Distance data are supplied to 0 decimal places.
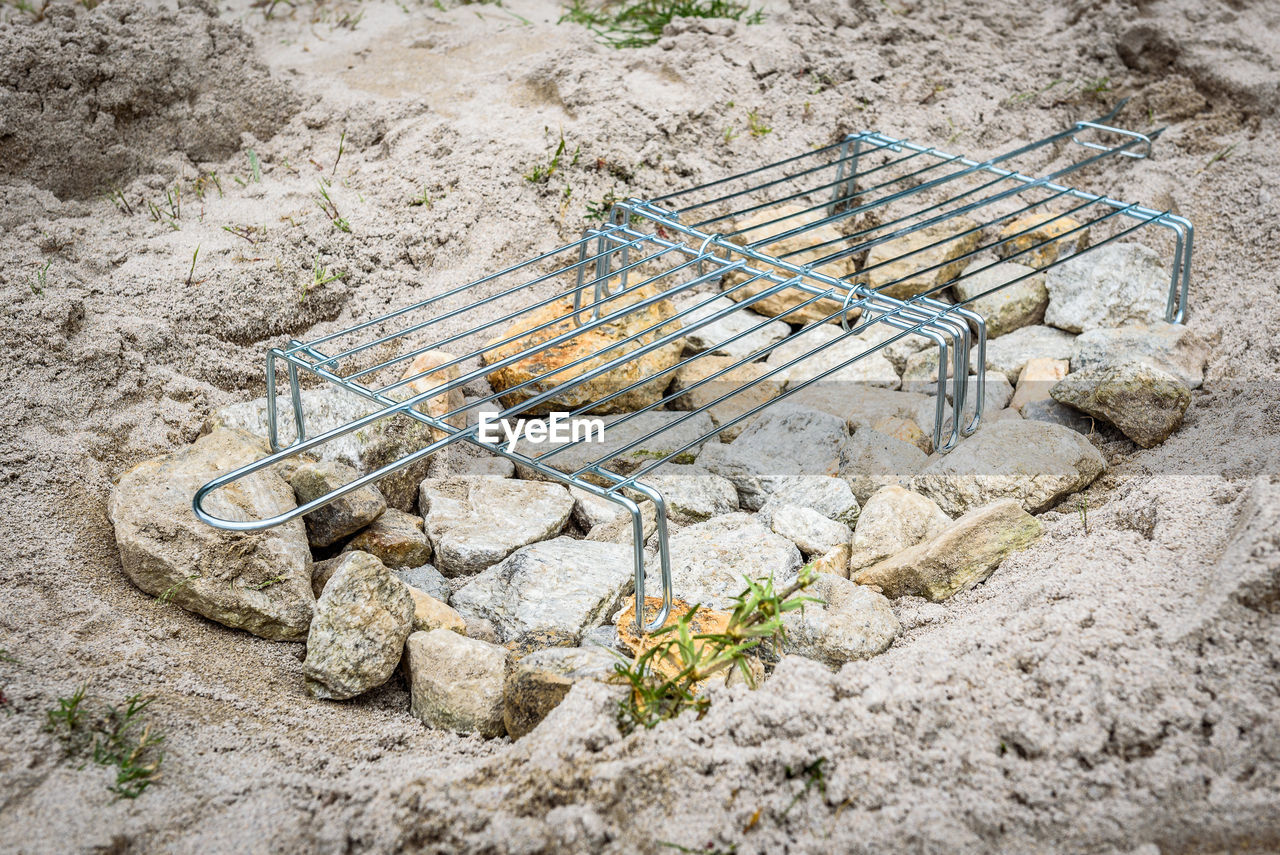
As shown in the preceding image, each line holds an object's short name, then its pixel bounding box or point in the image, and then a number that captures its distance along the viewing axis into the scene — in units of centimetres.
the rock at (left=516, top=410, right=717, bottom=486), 265
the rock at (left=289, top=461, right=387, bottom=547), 227
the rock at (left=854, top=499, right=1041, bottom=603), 212
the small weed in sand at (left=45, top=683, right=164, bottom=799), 151
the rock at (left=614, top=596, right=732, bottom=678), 185
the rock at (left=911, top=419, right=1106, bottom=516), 239
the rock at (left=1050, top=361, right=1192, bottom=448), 259
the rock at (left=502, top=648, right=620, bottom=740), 172
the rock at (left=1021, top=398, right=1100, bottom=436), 273
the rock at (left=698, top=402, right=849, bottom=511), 257
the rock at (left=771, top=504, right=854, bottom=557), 231
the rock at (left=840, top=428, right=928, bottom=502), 251
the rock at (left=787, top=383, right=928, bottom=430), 281
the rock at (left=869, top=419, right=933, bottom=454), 270
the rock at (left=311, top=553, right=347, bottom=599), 218
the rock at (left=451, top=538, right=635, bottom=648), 206
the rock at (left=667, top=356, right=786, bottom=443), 286
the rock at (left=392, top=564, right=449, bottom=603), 224
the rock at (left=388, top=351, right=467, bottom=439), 265
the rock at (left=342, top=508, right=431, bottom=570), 231
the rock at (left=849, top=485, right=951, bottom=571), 227
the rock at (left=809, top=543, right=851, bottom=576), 223
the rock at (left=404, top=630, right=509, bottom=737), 185
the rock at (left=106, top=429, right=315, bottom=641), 204
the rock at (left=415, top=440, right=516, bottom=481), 268
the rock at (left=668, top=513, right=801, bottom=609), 216
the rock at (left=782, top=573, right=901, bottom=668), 195
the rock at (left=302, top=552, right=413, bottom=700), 189
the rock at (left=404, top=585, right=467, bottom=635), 205
